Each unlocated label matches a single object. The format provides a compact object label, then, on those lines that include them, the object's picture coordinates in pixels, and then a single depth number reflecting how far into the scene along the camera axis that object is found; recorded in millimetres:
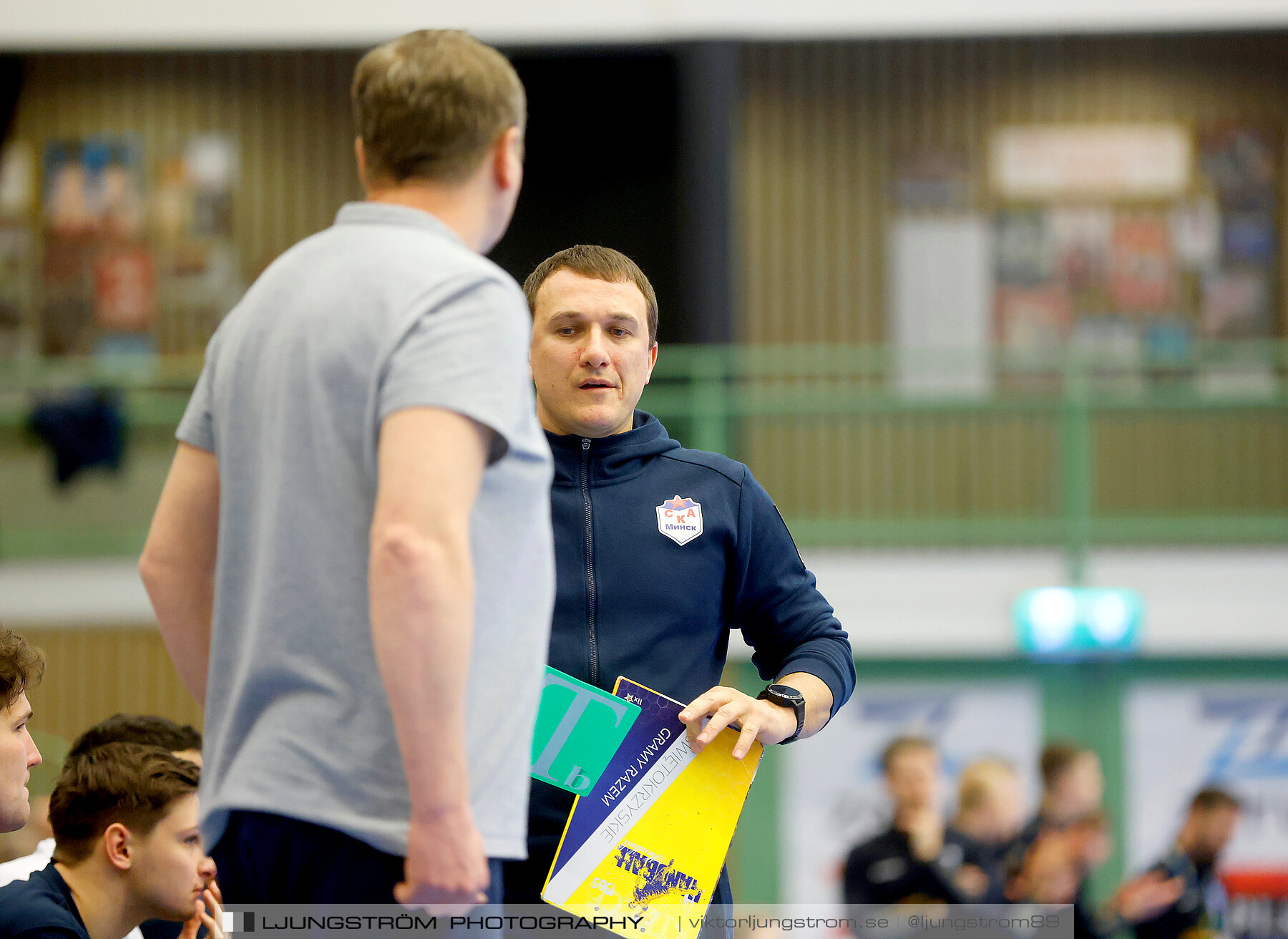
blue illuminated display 16734
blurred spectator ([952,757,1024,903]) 12984
